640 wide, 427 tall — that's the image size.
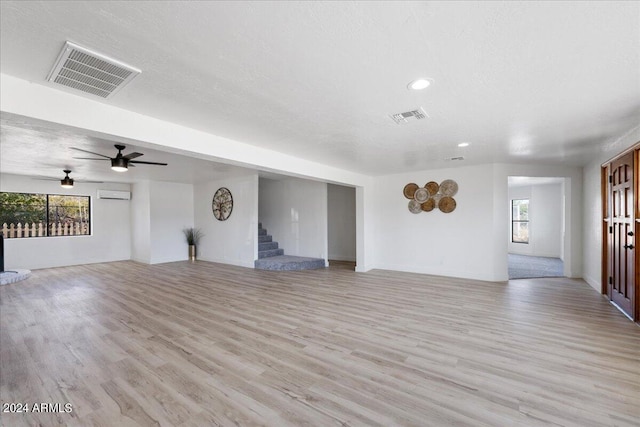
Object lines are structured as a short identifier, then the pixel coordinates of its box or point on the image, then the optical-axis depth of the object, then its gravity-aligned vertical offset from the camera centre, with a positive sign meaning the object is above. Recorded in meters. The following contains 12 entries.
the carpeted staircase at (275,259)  7.33 -1.24
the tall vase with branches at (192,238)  9.10 -0.74
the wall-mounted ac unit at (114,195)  8.44 +0.63
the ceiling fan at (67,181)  6.61 +0.81
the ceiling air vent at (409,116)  2.84 +1.02
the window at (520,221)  10.15 -0.28
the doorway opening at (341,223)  9.12 -0.30
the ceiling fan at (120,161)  4.33 +0.85
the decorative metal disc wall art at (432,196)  6.29 +0.41
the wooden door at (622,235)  3.59 -0.30
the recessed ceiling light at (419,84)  2.20 +1.02
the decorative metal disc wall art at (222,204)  8.34 +0.32
